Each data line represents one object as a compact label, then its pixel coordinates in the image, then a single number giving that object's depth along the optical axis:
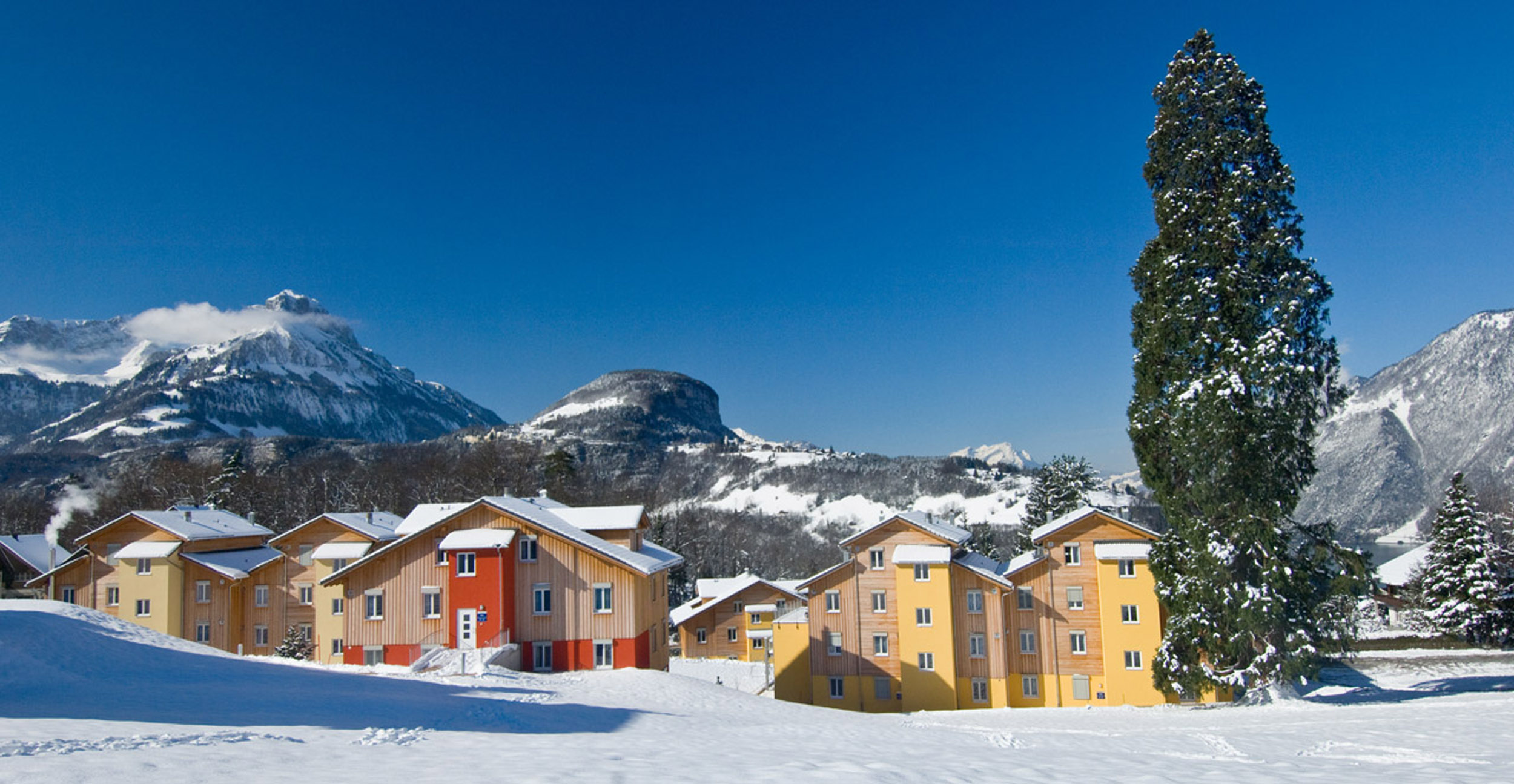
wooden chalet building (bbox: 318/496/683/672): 31.59
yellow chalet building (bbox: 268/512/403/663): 42.31
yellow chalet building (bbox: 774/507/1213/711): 36.94
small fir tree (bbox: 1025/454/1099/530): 61.56
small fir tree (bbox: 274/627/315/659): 35.50
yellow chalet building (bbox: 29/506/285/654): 42.41
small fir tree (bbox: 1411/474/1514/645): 41.56
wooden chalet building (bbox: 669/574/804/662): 58.56
